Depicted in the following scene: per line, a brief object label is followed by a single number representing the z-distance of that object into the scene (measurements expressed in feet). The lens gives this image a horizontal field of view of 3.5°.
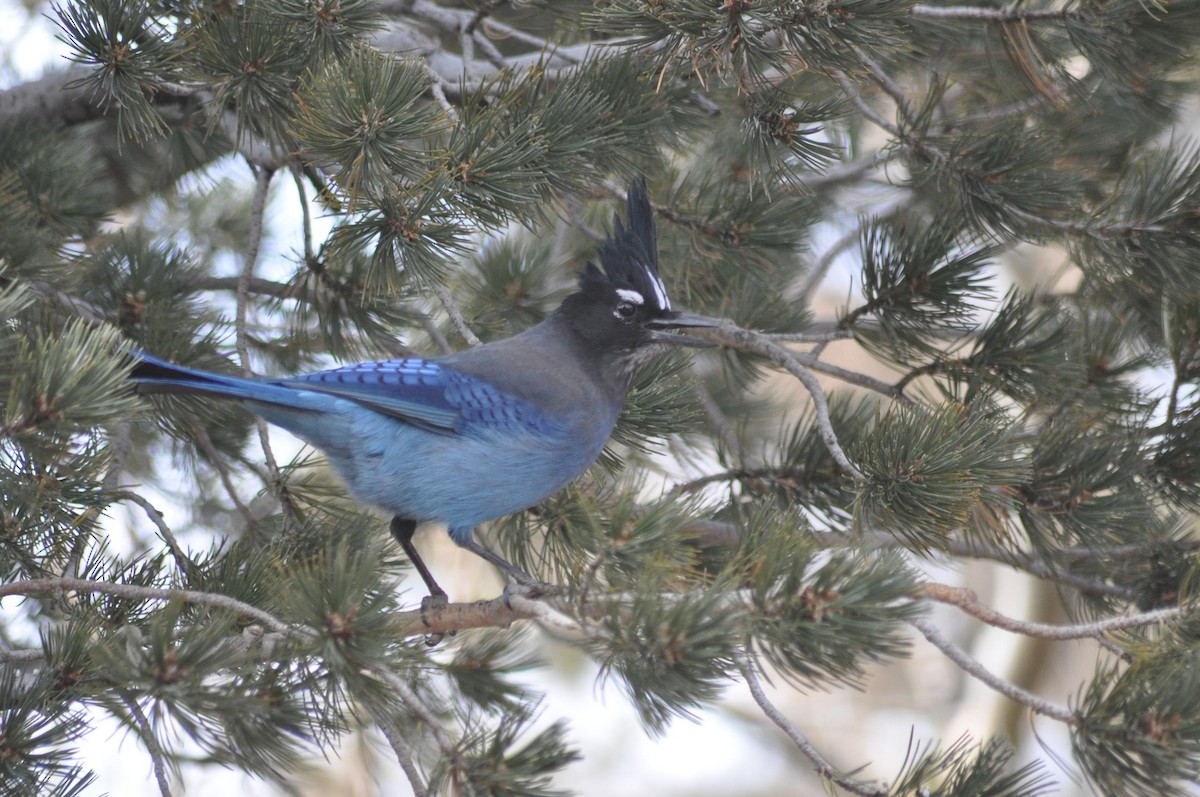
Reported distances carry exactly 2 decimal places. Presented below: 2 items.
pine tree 26.80
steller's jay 27.42
